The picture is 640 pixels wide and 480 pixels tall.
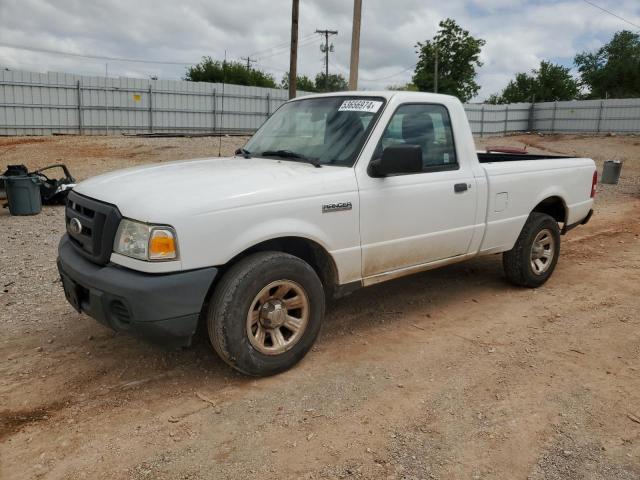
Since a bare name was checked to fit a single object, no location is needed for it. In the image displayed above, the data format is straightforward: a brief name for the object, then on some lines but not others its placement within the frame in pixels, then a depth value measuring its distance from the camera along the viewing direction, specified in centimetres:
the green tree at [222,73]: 5253
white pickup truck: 318
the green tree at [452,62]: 5294
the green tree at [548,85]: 6141
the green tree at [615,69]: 5484
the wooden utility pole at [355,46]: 1471
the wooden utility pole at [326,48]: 6119
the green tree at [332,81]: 7112
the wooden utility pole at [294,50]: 1802
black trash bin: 920
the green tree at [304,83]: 7125
